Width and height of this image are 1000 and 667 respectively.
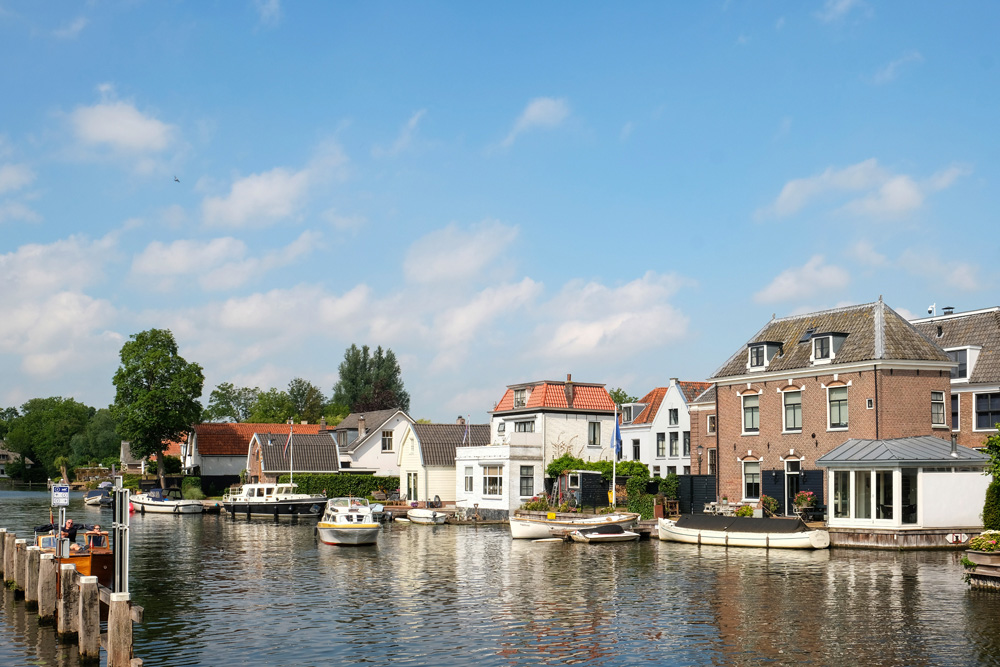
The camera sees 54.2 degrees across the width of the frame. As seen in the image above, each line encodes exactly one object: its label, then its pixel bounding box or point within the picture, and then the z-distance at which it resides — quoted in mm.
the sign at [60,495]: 32000
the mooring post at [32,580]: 27047
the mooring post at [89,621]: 20312
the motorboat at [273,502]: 77688
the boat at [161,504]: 84250
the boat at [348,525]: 50562
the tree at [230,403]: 175388
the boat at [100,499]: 98875
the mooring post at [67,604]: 23109
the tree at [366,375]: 149000
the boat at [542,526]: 54250
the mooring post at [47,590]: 24719
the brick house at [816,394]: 50938
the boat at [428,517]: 68500
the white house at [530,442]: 71000
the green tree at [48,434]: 179000
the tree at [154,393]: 101938
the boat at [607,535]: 51719
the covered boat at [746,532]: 45375
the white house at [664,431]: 73812
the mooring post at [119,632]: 18391
